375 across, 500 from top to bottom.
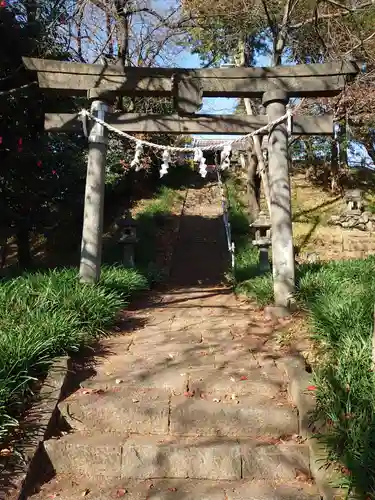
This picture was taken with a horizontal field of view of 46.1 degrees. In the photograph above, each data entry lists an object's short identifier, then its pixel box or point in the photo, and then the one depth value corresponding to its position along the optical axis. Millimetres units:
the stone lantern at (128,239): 10297
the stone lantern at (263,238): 8695
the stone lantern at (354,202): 15422
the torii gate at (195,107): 6027
